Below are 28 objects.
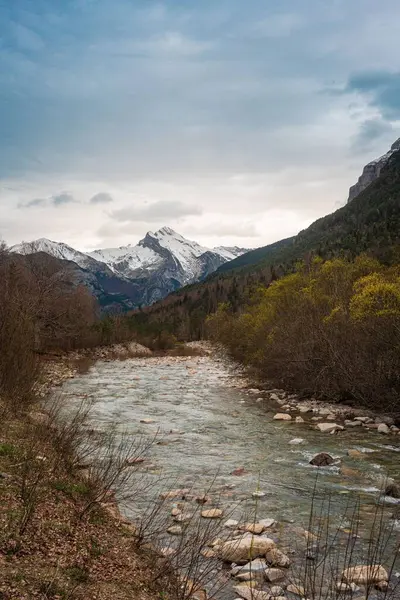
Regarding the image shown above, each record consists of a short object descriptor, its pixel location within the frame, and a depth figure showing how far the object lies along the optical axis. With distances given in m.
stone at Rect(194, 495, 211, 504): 9.53
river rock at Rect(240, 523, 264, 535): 8.17
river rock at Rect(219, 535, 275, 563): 7.04
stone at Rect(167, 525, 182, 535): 8.06
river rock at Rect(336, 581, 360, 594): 6.02
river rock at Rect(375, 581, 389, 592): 6.22
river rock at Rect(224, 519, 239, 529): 8.29
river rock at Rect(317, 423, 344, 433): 16.88
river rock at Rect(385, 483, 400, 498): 9.99
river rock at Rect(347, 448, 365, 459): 13.48
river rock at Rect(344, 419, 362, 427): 17.64
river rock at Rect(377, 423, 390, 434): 16.44
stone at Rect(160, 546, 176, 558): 6.69
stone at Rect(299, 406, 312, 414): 20.45
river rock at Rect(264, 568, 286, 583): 6.54
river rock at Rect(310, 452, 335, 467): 12.53
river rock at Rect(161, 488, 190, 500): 9.81
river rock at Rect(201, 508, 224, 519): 8.71
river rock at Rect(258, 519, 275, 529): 8.52
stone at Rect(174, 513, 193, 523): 8.44
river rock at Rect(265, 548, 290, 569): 6.95
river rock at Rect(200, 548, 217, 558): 7.20
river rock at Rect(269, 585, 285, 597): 6.13
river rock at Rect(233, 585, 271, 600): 5.95
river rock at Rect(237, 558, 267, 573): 6.70
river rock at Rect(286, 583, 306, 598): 6.23
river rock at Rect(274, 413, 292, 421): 18.94
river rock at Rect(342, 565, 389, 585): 6.22
